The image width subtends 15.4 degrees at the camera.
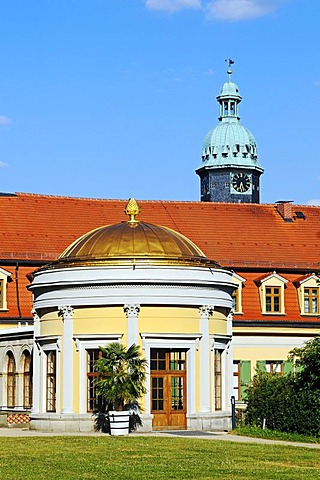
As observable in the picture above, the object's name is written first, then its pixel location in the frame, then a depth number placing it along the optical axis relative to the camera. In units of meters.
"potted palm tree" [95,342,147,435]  38.12
